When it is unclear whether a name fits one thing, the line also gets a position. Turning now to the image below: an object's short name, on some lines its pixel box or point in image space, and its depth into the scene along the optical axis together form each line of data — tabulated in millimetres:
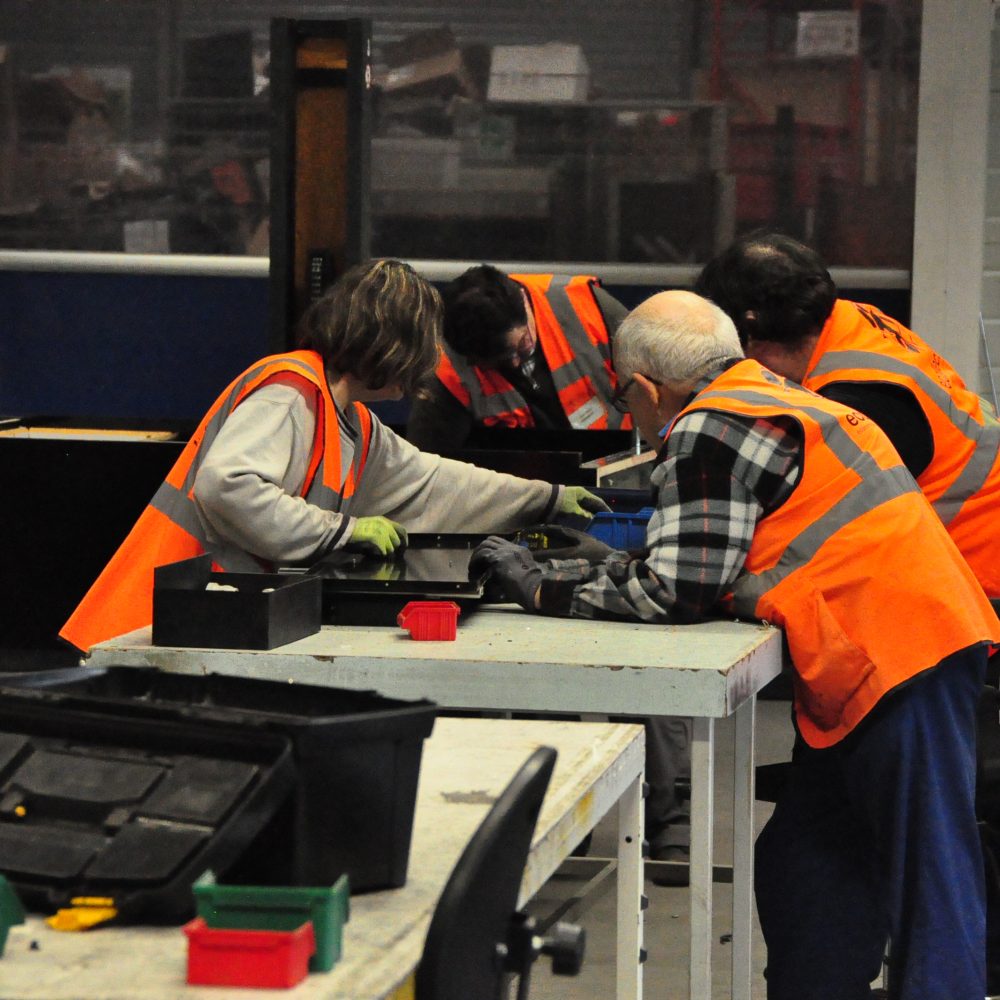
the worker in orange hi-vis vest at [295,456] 5543
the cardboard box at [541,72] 13312
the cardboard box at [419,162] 13484
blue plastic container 6562
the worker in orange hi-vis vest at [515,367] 8992
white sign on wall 13094
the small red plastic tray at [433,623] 4836
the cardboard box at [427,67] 13430
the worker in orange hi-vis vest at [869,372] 5980
